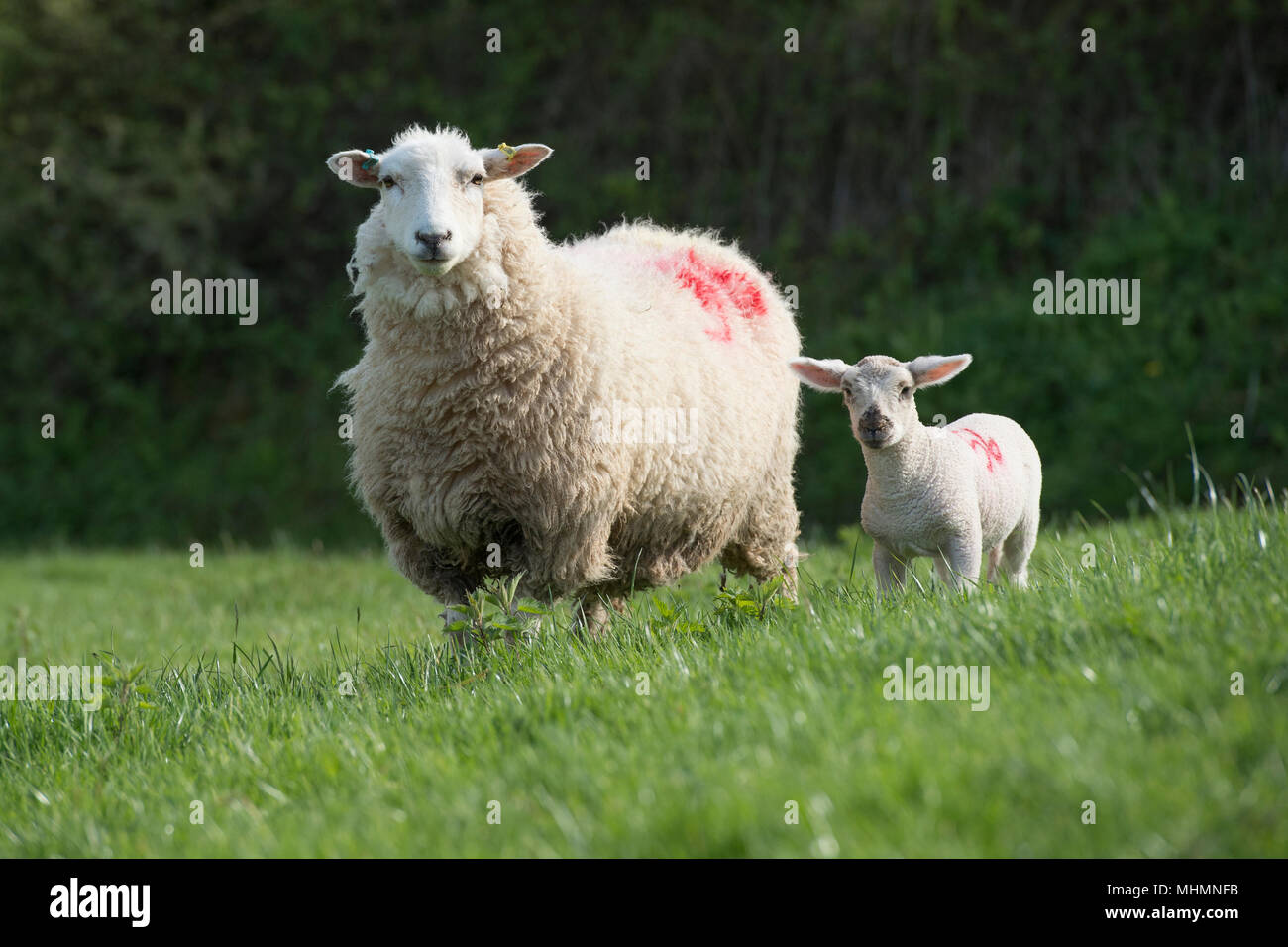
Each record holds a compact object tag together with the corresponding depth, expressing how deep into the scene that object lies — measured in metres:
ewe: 4.25
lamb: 3.98
